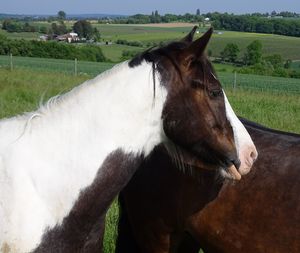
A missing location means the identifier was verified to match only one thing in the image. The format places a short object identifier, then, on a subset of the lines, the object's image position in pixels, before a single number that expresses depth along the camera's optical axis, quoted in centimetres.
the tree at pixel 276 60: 4381
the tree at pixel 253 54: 4054
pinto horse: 237
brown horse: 311
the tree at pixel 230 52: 3632
